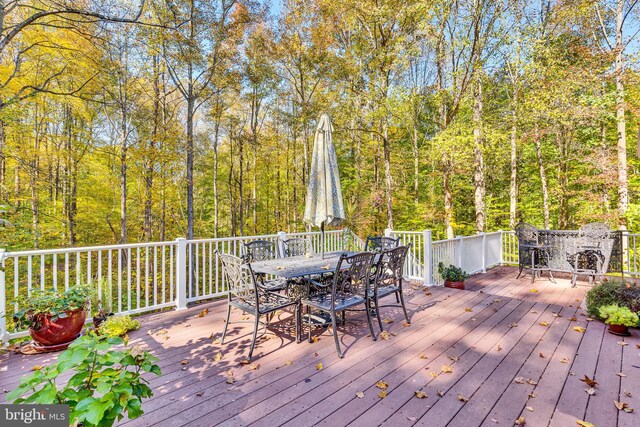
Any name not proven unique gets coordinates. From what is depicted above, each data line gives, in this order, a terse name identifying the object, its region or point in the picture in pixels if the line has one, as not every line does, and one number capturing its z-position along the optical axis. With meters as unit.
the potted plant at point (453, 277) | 5.39
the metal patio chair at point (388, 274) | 3.27
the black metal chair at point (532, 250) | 6.00
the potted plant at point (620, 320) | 3.17
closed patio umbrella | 3.93
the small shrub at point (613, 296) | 3.48
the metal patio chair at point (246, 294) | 2.86
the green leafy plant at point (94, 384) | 0.99
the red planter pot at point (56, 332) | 2.77
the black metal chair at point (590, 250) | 5.32
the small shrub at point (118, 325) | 3.07
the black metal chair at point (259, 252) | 3.92
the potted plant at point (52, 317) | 2.72
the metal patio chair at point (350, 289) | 2.91
